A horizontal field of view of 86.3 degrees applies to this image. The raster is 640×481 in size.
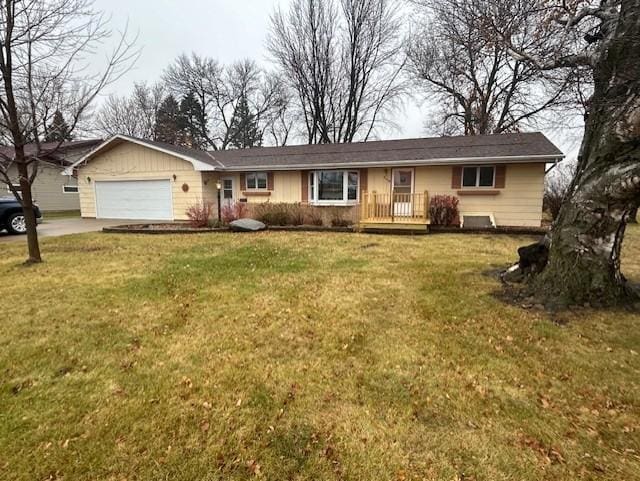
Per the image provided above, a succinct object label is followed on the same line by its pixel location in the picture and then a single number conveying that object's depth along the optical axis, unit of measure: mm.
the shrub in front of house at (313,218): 11492
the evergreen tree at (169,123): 28422
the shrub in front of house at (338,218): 11414
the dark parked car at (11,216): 10852
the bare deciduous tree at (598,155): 3916
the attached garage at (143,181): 13852
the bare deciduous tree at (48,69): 5840
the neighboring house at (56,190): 19125
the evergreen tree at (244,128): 29703
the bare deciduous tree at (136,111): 26709
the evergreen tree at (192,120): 29250
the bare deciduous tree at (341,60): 21547
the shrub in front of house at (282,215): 11508
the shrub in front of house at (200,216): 11742
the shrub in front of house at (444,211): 11211
